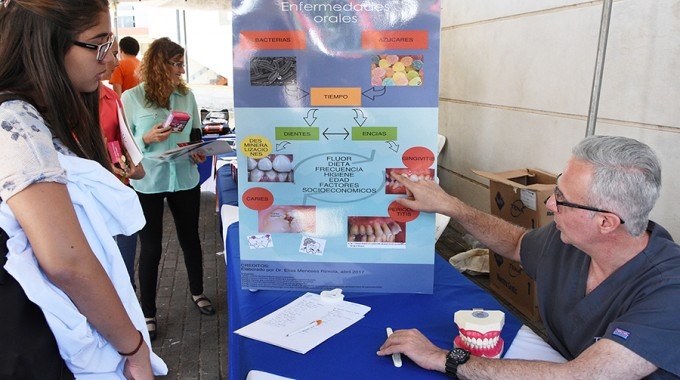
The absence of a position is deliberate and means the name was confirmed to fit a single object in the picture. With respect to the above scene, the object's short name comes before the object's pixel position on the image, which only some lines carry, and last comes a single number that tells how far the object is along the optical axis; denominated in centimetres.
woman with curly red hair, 297
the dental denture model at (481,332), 135
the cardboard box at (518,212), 300
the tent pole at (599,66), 238
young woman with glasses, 92
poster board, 160
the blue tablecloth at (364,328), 133
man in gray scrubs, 120
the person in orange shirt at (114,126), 252
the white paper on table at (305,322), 144
